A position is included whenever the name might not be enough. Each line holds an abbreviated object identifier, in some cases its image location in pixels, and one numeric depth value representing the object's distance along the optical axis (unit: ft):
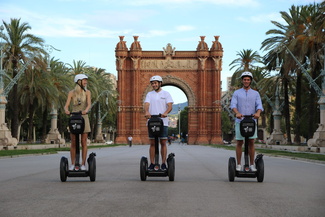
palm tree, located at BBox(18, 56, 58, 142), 145.40
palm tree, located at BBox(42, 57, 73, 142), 153.69
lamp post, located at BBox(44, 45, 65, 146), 170.71
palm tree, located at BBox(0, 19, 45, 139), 134.92
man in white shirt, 33.60
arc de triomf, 272.72
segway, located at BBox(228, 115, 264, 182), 32.71
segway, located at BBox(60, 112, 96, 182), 32.27
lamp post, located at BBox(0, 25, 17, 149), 122.21
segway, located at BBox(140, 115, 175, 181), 32.73
